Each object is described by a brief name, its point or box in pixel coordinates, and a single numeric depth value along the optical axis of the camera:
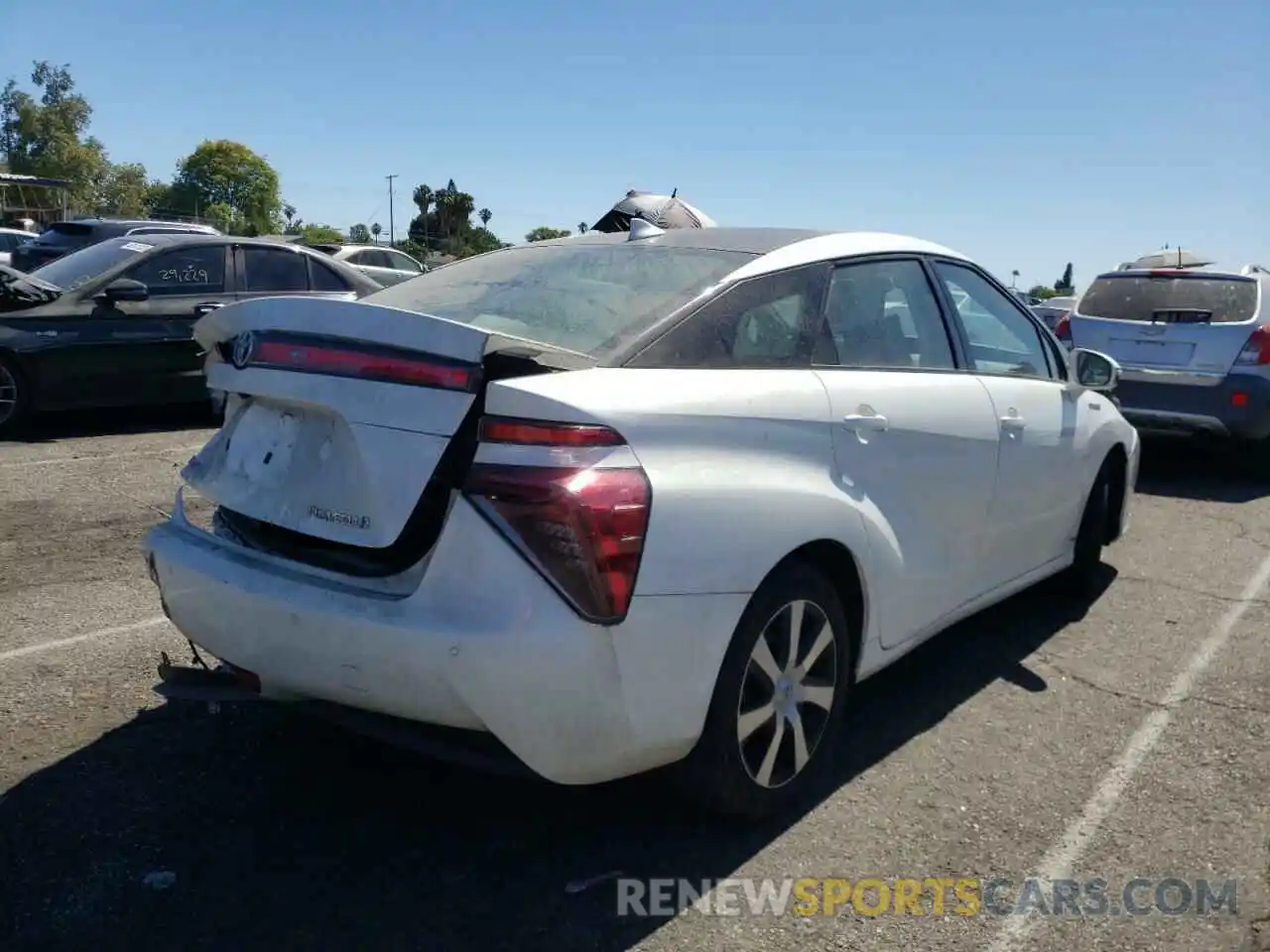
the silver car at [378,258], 19.23
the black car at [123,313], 8.72
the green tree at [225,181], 112.38
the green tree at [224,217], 90.94
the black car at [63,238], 15.04
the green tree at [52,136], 100.75
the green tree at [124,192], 94.75
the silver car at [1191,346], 8.32
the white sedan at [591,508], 2.63
